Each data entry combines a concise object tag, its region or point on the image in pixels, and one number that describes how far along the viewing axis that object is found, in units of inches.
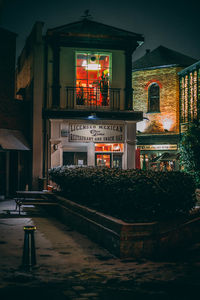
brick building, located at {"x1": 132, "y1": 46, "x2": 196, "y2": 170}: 943.0
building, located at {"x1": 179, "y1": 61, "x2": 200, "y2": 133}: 856.9
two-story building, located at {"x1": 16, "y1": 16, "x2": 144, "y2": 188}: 689.6
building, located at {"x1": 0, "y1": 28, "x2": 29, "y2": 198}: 665.0
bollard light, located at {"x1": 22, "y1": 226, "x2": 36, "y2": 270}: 252.5
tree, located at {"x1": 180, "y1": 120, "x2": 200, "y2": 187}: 634.8
